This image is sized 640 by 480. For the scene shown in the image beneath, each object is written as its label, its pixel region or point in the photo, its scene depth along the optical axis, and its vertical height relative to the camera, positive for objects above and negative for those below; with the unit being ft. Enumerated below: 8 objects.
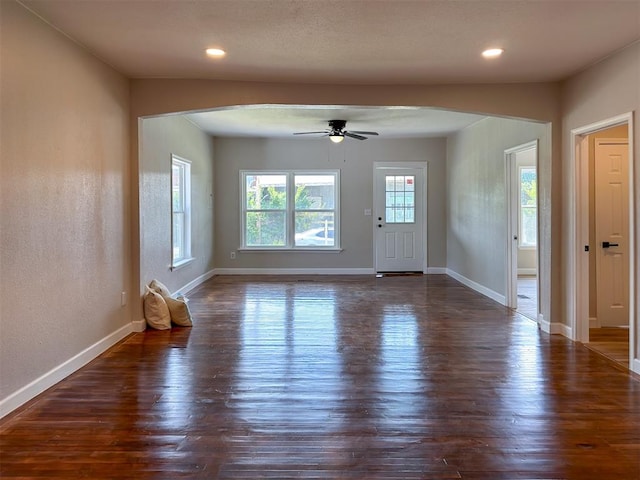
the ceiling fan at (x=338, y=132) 22.17 +5.06
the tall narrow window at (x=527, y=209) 29.35 +1.52
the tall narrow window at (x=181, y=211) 20.99 +1.20
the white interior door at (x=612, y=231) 15.35 +0.04
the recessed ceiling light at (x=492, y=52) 11.90 +4.75
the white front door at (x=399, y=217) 28.86 +1.05
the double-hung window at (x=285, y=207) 28.84 +1.77
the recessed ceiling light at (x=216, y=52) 11.80 +4.79
